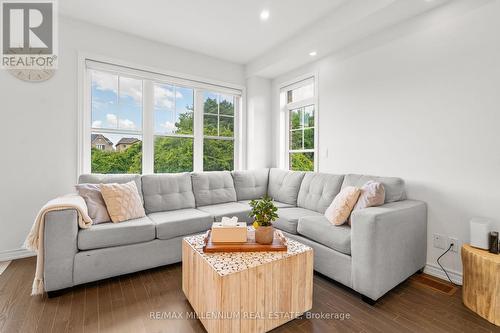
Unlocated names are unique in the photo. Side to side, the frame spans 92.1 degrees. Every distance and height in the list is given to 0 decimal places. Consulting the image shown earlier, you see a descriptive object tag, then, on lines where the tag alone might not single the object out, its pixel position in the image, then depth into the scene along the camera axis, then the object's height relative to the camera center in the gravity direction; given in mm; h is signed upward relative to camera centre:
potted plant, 1685 -390
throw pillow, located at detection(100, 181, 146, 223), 2338 -371
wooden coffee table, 1352 -748
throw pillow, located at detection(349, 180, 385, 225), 2141 -273
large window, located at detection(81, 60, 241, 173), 3117 +613
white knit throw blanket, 1863 -581
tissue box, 1667 -478
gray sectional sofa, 1860 -606
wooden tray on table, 1614 -549
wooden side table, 1624 -816
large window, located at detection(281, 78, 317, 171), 3717 +658
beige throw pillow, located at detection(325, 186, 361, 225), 2238 -378
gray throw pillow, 2264 -358
